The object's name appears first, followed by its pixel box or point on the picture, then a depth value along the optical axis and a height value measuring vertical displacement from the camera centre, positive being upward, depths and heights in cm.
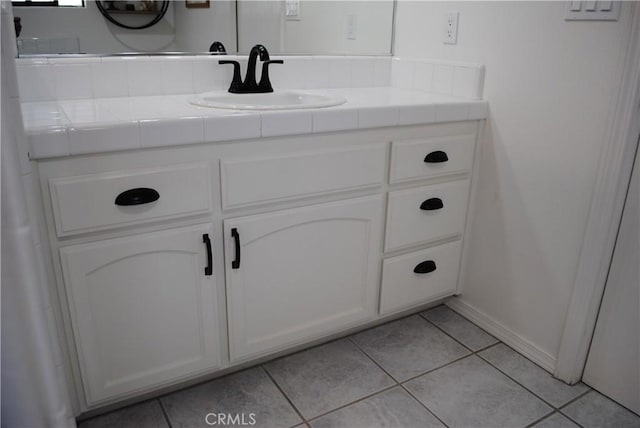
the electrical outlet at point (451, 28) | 186 +1
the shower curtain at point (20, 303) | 95 -52
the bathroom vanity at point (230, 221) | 123 -51
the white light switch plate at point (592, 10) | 140 +7
